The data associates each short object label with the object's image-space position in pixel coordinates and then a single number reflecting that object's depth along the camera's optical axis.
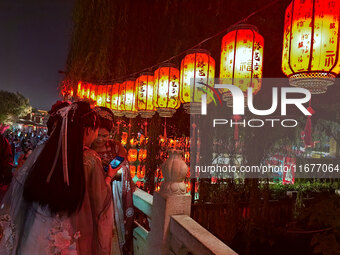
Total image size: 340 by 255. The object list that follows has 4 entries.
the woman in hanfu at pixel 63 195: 2.21
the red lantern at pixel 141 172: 8.67
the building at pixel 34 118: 58.06
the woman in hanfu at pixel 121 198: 4.29
